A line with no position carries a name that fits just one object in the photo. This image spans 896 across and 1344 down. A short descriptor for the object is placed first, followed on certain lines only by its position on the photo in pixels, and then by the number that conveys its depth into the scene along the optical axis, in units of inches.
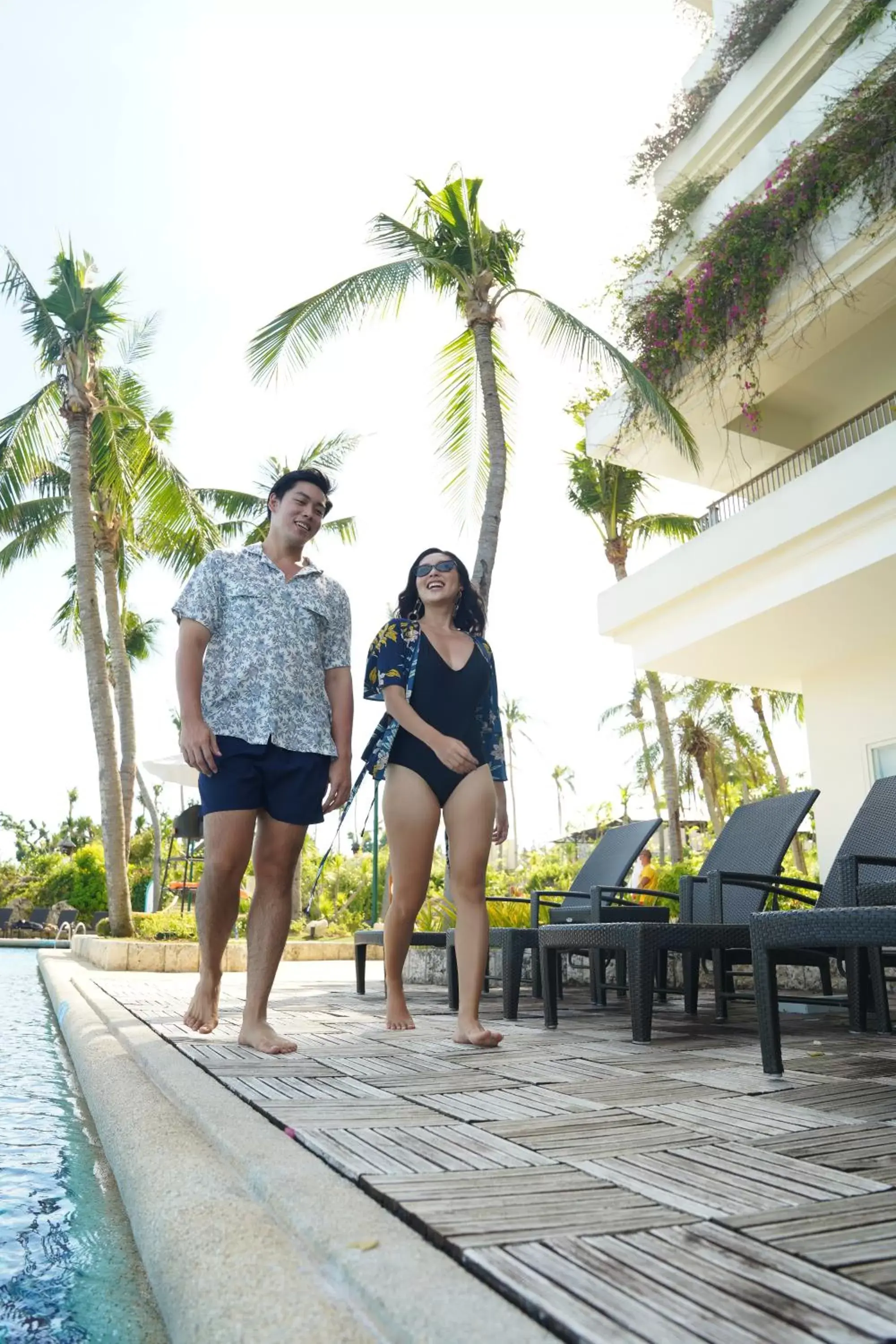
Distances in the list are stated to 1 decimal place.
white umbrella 542.9
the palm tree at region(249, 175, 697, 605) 397.7
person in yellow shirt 506.3
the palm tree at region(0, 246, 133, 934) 544.7
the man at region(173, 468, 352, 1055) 135.3
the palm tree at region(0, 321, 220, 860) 564.7
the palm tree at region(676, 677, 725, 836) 1058.7
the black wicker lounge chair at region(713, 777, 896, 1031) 138.9
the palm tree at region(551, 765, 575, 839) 2876.5
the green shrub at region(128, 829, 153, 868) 1621.6
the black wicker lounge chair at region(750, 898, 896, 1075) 98.8
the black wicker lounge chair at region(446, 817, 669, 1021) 184.5
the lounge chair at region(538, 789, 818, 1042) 142.9
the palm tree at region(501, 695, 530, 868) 2399.1
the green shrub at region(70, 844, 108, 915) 1365.7
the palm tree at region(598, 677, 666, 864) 1249.4
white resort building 391.2
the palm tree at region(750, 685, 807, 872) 1015.0
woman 142.1
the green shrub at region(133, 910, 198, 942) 506.9
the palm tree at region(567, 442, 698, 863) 724.7
